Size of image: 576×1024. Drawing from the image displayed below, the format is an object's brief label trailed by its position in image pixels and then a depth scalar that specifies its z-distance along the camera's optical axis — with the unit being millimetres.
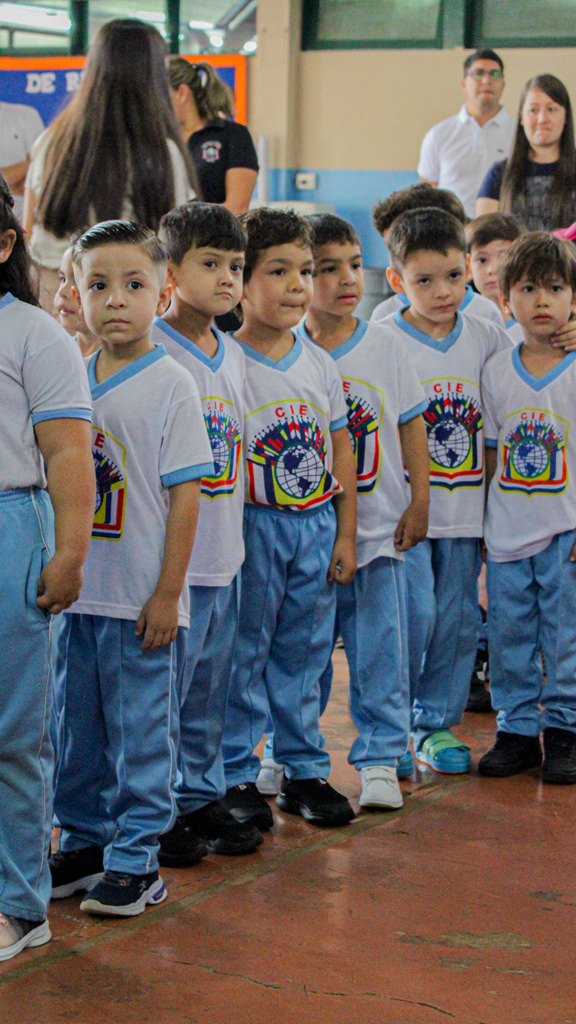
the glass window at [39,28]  9414
